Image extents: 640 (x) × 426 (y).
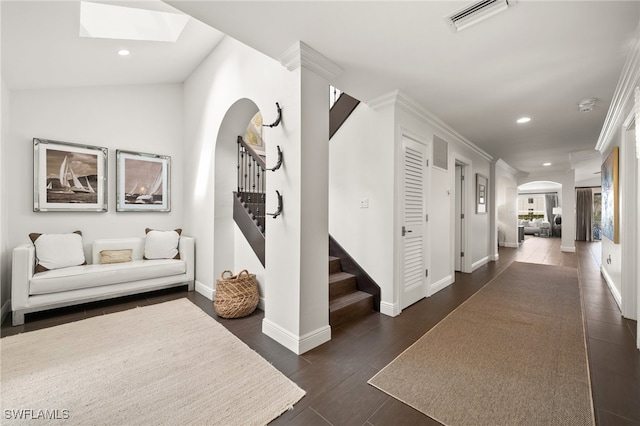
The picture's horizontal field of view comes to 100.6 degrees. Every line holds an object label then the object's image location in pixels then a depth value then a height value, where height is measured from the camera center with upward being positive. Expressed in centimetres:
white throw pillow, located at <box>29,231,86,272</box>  301 -44
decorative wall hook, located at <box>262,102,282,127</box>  230 +85
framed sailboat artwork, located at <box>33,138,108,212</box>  327 +49
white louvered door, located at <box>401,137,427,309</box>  311 -10
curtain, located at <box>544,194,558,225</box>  1310 +53
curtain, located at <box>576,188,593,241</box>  1069 +2
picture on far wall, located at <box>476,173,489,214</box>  542 +44
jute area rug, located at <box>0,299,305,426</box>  146 -109
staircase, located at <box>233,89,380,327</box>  281 -55
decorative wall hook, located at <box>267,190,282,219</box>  226 +6
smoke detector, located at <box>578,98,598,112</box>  296 +126
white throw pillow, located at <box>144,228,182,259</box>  373 -45
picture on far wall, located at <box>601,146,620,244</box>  336 +20
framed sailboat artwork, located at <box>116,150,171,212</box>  388 +49
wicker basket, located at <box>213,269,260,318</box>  274 -87
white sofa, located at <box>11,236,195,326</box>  262 -73
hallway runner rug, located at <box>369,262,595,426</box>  150 -111
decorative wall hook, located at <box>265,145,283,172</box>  228 +47
